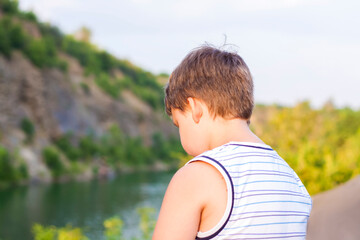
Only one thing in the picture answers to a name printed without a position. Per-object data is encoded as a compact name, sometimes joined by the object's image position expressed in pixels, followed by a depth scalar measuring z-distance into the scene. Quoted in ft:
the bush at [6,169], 85.35
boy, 3.57
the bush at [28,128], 105.55
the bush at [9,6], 135.33
